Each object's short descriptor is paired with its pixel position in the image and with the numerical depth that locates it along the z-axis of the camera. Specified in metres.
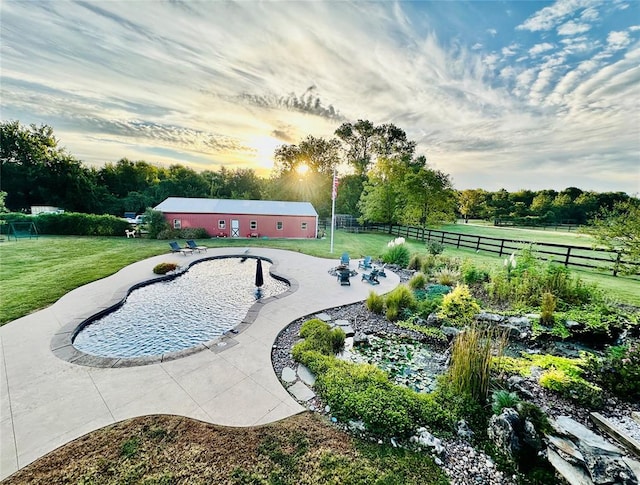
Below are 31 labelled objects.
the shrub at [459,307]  5.98
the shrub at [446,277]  8.53
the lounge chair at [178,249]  12.90
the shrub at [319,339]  4.77
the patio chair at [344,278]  8.76
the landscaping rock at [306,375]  4.00
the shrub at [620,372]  3.64
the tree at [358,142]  34.59
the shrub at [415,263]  10.99
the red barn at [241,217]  19.00
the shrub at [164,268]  9.62
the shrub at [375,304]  6.79
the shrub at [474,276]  8.50
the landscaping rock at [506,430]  2.79
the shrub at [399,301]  6.54
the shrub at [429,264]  10.09
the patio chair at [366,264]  10.77
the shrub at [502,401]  3.19
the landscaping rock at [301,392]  3.65
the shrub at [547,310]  5.73
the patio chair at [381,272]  9.88
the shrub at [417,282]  8.41
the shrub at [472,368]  3.56
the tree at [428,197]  19.75
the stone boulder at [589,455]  2.33
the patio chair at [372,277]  9.07
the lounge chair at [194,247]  13.36
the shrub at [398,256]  11.48
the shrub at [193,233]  18.19
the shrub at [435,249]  11.67
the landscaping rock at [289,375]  4.03
